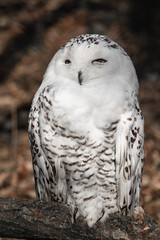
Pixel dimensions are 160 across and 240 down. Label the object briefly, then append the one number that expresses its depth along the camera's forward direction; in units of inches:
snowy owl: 205.9
